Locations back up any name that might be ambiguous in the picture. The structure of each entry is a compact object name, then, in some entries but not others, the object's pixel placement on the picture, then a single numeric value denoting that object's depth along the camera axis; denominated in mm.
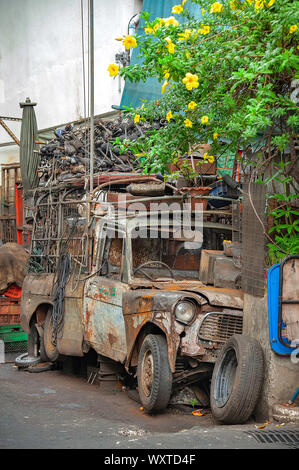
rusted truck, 5820
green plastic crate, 11828
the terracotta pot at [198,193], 7934
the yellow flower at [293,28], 5500
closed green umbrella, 17312
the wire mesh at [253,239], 6027
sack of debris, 12320
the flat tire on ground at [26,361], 10008
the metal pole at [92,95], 9327
